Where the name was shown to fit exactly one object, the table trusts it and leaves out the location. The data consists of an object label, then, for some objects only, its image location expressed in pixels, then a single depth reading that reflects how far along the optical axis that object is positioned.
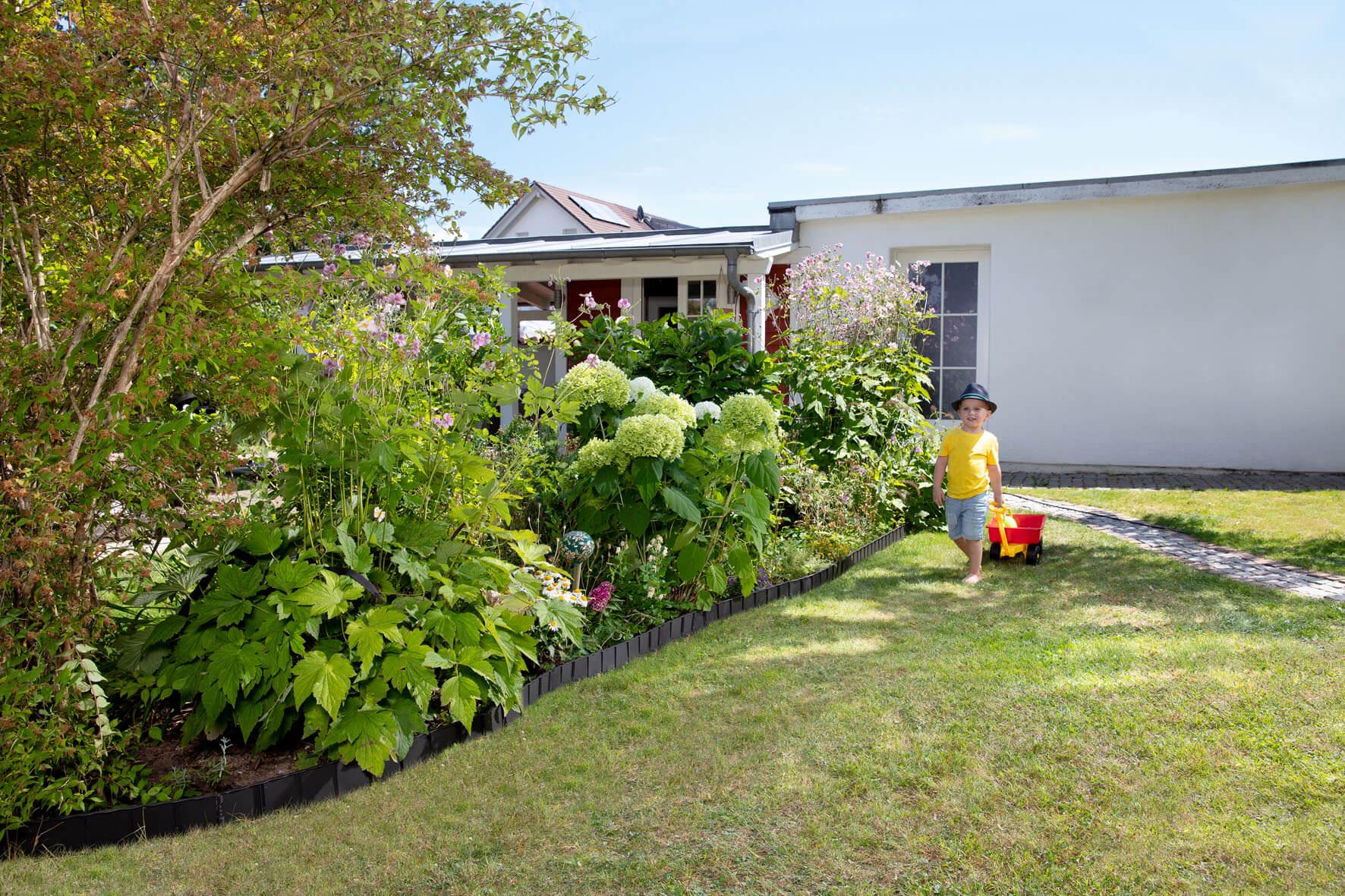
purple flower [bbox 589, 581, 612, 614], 4.08
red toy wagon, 6.02
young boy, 5.66
